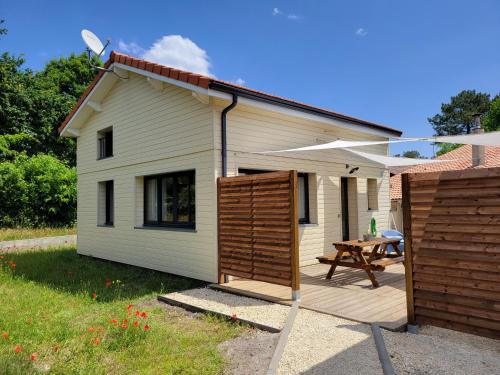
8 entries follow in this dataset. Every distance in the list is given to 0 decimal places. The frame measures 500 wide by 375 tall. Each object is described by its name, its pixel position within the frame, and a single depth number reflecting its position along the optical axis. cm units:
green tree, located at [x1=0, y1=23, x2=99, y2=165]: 2270
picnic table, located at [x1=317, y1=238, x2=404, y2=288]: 609
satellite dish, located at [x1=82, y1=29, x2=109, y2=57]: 916
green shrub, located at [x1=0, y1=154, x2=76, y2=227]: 1756
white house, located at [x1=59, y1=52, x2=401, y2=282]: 693
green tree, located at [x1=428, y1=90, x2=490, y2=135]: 4459
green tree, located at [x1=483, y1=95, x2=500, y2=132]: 2827
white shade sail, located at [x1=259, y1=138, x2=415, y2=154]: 689
